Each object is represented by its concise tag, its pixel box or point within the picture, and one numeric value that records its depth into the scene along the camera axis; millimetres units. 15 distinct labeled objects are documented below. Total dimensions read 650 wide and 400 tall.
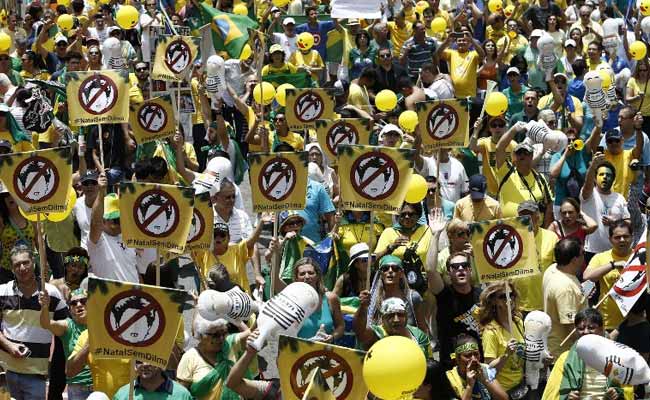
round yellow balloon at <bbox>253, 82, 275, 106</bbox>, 14713
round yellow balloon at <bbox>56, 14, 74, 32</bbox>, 18219
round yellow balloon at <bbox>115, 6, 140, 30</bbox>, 16391
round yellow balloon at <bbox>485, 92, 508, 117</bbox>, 13484
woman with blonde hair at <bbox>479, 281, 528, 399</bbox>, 9023
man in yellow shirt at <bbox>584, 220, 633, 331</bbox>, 10406
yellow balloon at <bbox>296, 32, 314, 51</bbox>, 18000
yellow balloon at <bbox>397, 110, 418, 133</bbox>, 13586
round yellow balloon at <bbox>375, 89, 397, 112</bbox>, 14836
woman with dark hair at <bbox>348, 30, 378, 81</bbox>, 17953
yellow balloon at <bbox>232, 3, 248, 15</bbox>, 19609
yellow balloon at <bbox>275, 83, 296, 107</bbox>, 14742
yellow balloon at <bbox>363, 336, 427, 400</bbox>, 7309
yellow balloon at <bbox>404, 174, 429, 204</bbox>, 10930
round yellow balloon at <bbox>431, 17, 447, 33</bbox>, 19109
